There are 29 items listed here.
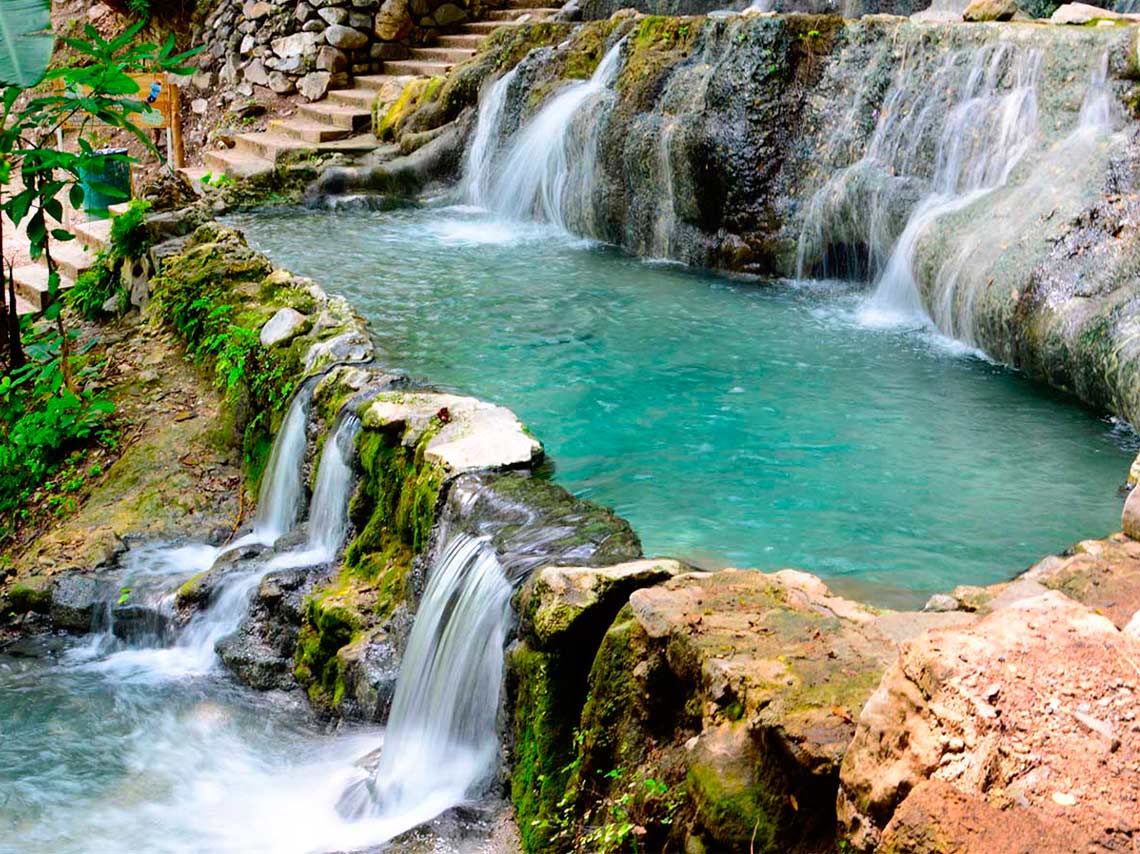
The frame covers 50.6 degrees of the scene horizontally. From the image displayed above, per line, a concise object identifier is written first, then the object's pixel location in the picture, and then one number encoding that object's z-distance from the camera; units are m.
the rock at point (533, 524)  4.31
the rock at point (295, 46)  15.59
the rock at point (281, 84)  15.86
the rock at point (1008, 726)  2.10
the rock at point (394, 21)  15.38
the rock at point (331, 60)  15.41
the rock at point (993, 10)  9.35
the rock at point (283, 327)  7.42
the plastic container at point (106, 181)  12.12
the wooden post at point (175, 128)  14.38
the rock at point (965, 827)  2.05
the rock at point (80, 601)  6.47
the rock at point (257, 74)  16.08
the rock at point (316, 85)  15.43
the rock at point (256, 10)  16.17
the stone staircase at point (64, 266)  10.42
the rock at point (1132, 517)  3.86
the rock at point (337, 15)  15.41
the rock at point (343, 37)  15.39
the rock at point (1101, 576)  3.34
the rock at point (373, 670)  5.02
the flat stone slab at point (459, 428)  5.21
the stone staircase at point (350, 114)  13.73
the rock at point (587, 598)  3.83
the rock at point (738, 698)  2.83
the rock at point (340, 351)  6.84
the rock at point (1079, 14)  8.80
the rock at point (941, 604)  3.68
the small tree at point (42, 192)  6.89
